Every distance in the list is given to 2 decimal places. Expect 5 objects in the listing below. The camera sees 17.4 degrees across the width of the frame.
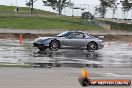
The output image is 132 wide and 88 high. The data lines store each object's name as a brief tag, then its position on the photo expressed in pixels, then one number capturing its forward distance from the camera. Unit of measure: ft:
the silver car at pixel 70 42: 83.87
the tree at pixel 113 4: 369.65
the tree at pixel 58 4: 388.16
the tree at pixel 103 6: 368.48
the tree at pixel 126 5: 345.92
